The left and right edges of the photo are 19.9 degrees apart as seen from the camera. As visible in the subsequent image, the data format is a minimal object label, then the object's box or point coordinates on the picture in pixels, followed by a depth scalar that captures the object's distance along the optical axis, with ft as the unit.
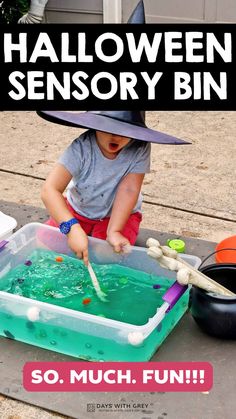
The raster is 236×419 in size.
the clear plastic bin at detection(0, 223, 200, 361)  6.29
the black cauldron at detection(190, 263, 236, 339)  6.46
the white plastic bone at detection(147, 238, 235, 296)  6.37
